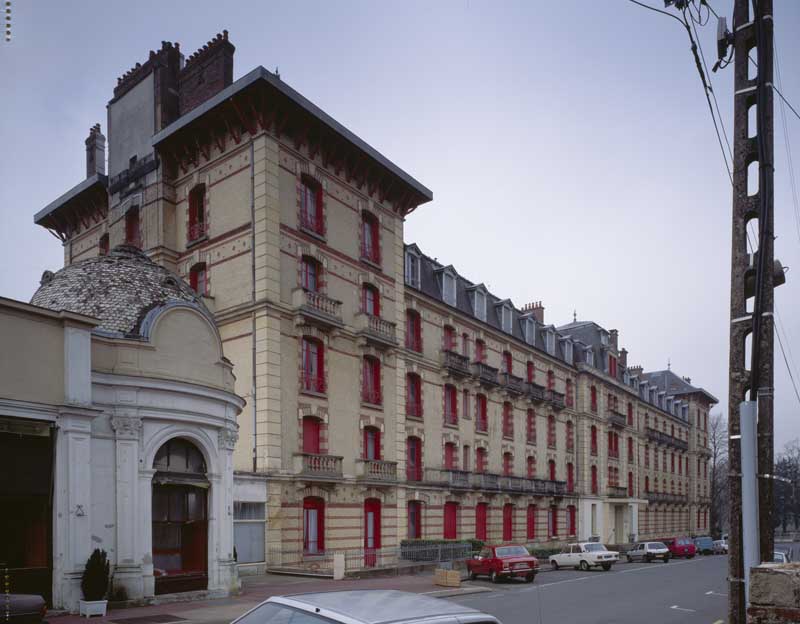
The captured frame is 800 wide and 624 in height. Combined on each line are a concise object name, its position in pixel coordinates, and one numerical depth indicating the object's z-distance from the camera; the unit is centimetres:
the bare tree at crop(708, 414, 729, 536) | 10089
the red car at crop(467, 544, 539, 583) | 2920
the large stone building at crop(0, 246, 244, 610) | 1666
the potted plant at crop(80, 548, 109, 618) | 1661
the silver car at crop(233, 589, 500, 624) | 509
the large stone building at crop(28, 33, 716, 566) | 2861
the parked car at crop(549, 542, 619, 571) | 3712
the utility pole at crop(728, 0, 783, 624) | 869
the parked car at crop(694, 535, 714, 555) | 5406
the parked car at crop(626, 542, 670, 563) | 4462
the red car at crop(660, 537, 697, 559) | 4938
